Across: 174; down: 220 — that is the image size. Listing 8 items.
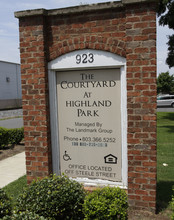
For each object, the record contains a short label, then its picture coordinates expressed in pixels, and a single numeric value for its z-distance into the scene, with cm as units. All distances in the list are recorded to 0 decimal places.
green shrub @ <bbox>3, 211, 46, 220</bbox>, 275
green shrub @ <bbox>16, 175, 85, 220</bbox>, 319
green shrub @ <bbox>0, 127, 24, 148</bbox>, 892
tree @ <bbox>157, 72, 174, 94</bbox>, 5512
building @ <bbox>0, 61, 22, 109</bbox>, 3671
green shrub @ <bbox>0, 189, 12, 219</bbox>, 326
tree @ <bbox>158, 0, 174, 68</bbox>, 1485
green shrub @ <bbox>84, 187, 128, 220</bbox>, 310
